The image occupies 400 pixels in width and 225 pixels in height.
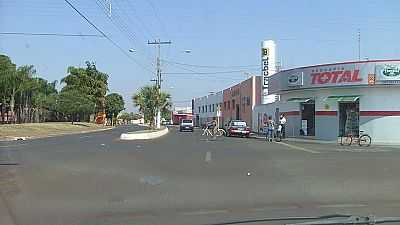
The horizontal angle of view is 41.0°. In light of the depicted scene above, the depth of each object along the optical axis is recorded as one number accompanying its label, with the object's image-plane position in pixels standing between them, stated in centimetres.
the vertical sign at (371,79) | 3612
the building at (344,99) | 3600
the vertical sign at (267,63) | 6166
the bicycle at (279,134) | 3814
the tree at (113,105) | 12409
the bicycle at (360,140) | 3344
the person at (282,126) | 3922
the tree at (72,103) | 8706
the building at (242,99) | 6762
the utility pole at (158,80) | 6026
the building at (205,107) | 10407
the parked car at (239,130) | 4697
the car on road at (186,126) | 6969
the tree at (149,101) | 5578
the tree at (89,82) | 10038
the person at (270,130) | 3781
